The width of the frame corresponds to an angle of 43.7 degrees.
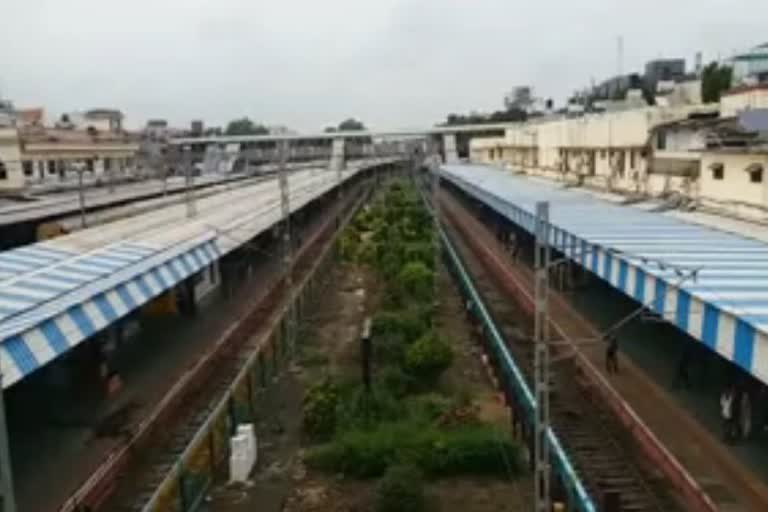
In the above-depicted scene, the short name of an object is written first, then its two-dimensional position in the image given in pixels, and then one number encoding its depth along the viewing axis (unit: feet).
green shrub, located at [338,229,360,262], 131.03
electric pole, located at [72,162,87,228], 107.88
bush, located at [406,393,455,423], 55.93
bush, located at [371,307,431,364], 69.10
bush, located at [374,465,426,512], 42.24
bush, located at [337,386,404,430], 55.11
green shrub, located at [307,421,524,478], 48.55
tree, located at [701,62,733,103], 159.53
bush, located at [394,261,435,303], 92.02
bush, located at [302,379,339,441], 55.16
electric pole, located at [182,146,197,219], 118.79
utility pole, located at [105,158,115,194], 171.74
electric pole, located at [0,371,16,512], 21.09
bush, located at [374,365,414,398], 62.23
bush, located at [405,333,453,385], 63.52
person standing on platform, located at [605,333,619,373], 66.90
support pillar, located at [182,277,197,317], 93.35
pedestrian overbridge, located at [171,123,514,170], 308.60
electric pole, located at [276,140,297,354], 77.71
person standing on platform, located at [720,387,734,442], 51.34
